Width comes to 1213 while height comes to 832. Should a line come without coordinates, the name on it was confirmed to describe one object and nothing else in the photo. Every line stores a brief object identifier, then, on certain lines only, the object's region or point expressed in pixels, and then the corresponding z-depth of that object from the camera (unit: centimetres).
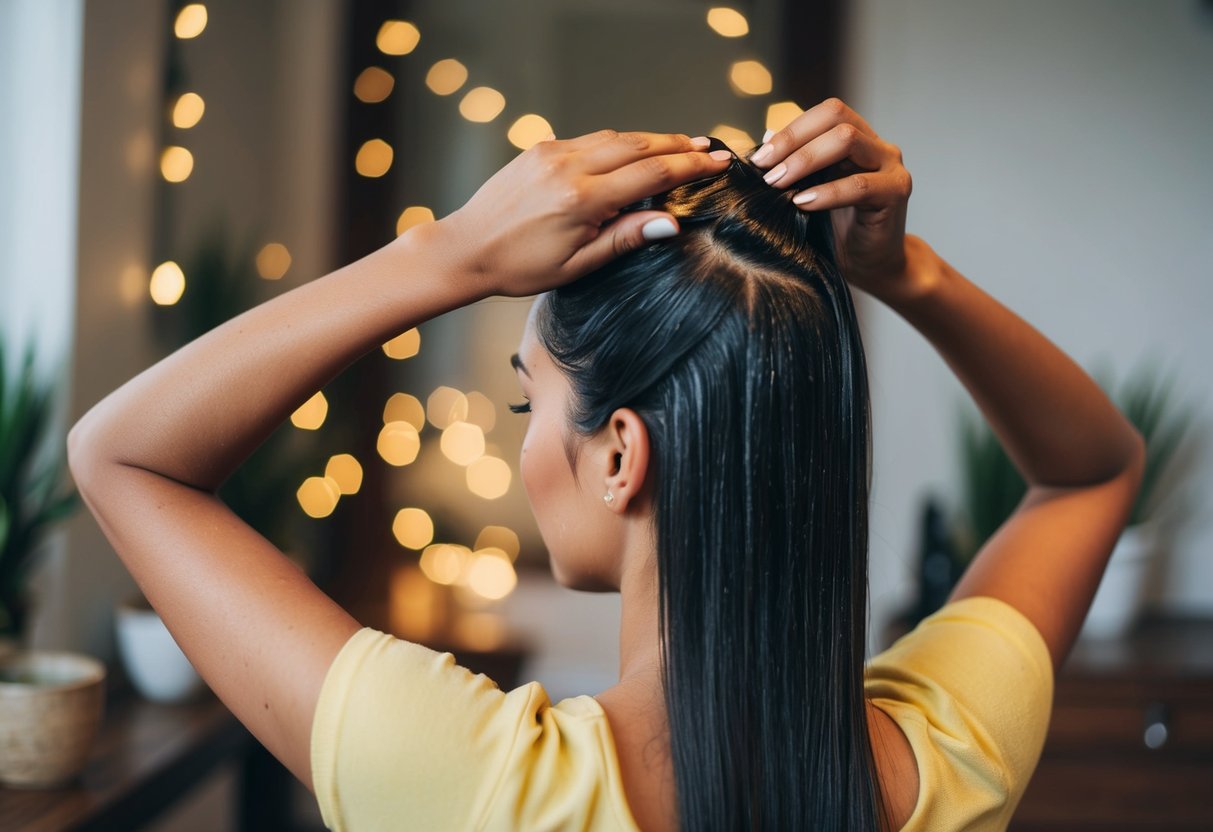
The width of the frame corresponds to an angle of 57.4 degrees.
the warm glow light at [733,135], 282
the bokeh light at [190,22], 213
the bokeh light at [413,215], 292
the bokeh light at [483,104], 288
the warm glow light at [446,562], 295
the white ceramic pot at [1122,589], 233
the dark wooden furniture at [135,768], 133
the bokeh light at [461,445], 296
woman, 67
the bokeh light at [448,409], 297
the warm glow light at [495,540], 297
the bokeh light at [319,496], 277
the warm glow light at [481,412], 297
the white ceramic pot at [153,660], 182
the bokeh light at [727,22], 281
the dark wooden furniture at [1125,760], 211
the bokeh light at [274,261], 266
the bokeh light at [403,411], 298
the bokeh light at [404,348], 298
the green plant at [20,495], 155
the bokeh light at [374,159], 293
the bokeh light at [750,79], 281
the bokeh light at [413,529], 296
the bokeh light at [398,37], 287
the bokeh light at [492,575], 296
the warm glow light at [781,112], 280
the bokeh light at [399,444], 297
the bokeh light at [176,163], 213
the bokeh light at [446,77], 288
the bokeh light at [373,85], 290
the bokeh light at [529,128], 287
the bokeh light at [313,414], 264
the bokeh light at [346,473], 289
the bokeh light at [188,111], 215
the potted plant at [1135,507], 235
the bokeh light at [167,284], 207
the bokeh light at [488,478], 297
